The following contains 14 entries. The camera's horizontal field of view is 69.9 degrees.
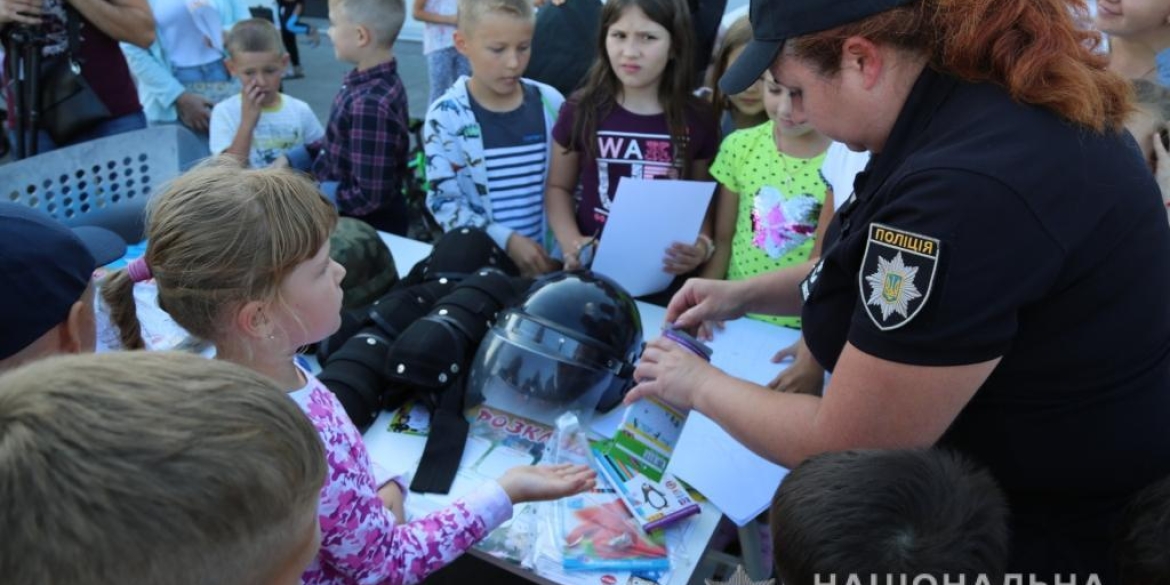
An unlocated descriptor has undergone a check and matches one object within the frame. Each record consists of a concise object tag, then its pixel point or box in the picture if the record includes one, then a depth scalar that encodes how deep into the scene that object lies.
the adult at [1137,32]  2.48
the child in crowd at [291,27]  8.23
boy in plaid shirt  3.23
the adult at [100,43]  3.37
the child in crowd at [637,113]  2.84
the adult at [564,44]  3.74
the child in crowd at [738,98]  3.06
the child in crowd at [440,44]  4.89
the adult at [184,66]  4.05
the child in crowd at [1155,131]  2.18
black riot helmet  1.95
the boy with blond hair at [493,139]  2.99
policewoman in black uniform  1.06
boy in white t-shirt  3.74
